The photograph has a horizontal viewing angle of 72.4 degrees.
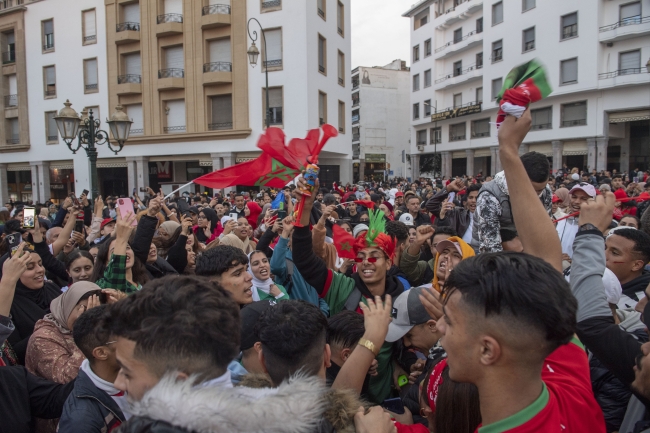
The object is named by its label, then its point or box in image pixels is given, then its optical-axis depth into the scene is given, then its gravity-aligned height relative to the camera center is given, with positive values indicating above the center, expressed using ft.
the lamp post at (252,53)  40.88 +12.18
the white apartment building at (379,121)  162.30 +23.42
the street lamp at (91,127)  28.48 +3.95
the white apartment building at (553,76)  89.20 +24.31
